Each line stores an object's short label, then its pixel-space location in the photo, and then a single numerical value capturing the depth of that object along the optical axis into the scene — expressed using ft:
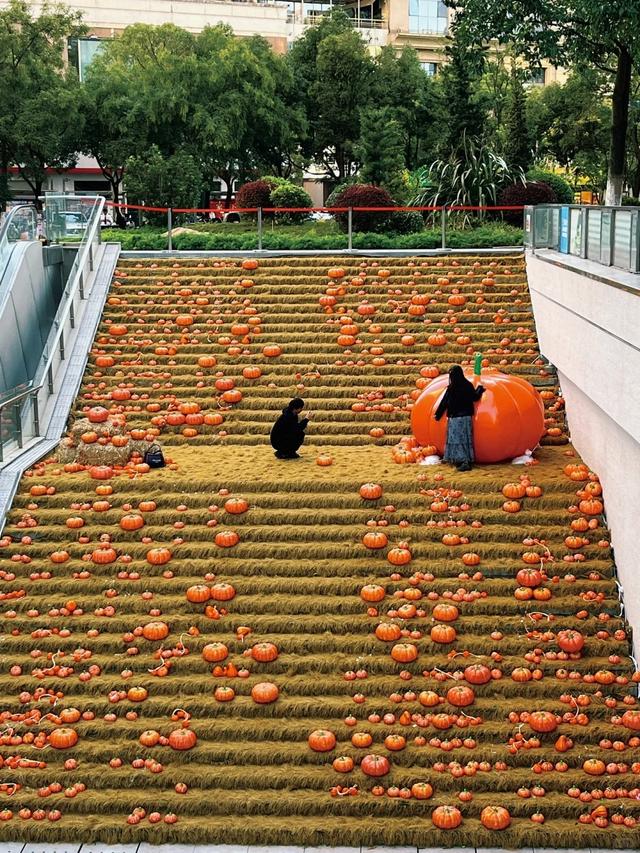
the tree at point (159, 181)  84.48
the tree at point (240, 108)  124.88
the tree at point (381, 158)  88.53
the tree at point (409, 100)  139.95
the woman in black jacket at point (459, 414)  42.22
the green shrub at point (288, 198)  86.89
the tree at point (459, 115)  86.43
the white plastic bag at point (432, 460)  44.39
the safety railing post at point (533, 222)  60.80
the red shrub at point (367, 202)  75.25
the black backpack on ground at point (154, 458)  45.68
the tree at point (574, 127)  133.80
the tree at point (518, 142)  95.86
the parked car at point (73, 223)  66.18
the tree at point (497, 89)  124.47
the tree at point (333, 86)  136.67
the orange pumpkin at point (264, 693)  33.60
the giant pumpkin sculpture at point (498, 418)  42.65
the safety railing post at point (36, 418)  49.14
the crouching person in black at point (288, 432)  45.80
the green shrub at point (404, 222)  76.64
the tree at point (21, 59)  125.08
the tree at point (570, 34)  62.28
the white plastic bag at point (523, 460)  44.16
